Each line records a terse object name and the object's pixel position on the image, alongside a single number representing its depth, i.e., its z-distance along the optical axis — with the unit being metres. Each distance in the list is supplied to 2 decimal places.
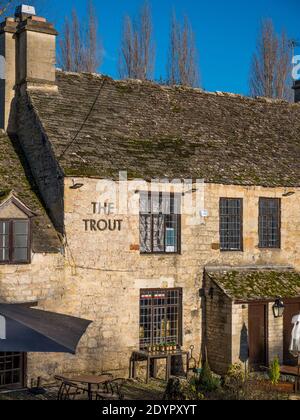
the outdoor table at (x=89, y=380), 16.19
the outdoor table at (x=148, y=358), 19.52
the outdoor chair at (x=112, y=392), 16.08
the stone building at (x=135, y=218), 19.14
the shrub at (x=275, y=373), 18.30
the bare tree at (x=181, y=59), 39.97
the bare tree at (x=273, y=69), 41.27
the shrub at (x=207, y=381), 16.69
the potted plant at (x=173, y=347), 20.47
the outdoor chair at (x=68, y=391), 16.53
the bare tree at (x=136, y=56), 39.41
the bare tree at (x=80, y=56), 38.66
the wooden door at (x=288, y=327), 21.75
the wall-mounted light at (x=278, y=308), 21.01
